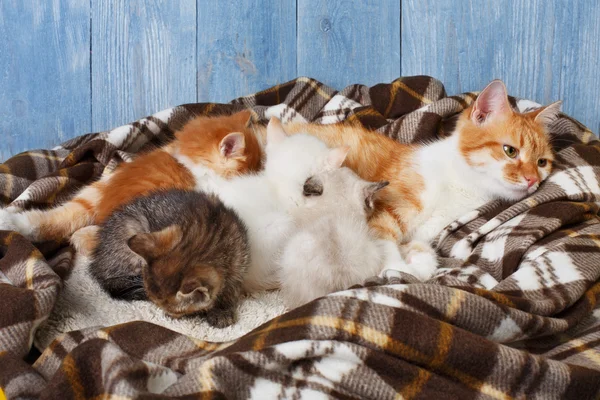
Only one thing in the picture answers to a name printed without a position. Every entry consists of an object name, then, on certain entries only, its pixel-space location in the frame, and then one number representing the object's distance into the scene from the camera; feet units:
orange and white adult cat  3.69
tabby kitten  3.25
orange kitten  3.60
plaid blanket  3.00
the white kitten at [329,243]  3.37
